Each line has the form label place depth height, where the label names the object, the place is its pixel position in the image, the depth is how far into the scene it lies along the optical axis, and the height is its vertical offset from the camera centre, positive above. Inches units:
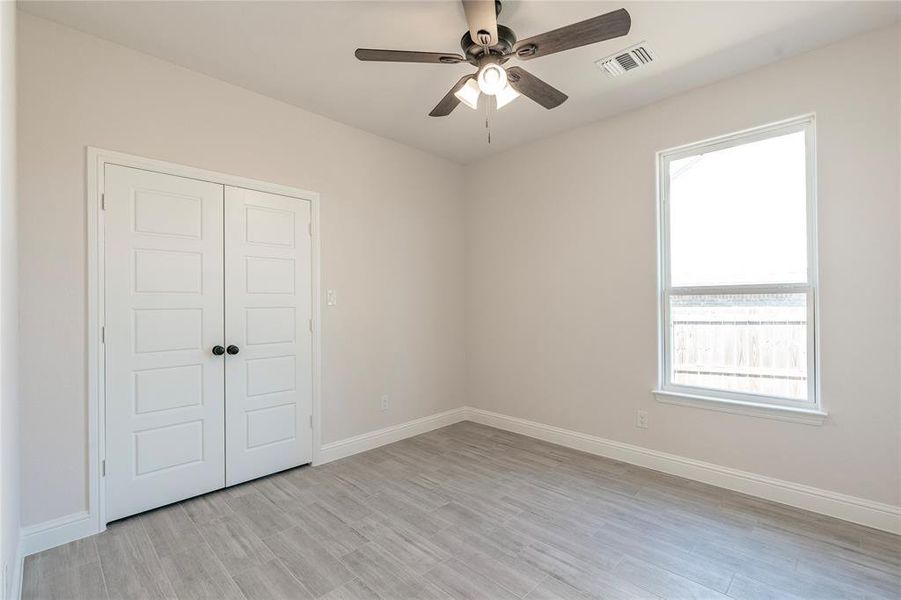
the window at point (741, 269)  106.9 +8.8
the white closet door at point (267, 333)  118.1 -9.3
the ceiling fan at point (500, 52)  75.3 +49.1
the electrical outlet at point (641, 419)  131.4 -37.9
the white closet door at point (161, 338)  98.8 -9.0
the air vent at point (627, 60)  102.2 +61.7
